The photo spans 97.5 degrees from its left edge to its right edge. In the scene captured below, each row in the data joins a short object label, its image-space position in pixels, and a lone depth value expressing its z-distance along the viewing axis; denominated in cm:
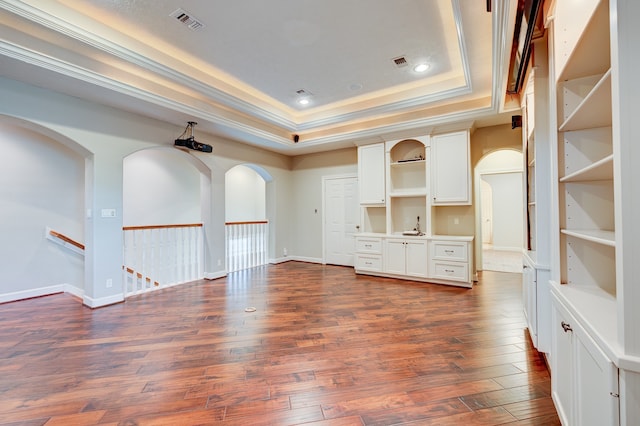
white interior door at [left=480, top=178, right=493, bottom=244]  946
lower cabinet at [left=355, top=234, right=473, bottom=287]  462
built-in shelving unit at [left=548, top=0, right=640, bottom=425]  98
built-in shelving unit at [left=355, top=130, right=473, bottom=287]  473
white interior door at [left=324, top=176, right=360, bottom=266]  641
